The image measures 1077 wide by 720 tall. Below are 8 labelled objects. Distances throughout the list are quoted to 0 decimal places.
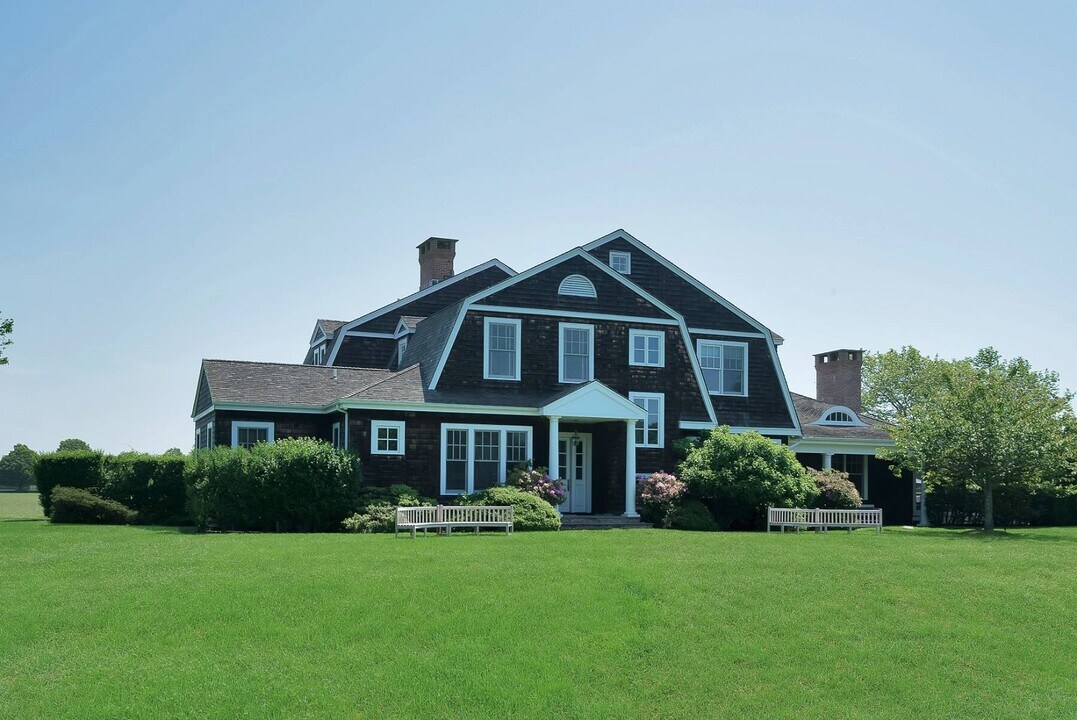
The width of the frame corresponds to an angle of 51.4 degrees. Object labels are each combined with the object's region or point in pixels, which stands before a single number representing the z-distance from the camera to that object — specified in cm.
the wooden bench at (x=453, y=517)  2286
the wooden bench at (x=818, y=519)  2684
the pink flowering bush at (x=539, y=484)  2781
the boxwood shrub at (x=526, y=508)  2581
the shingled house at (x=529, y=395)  2852
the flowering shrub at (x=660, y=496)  2833
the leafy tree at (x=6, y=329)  3622
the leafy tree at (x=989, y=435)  2752
